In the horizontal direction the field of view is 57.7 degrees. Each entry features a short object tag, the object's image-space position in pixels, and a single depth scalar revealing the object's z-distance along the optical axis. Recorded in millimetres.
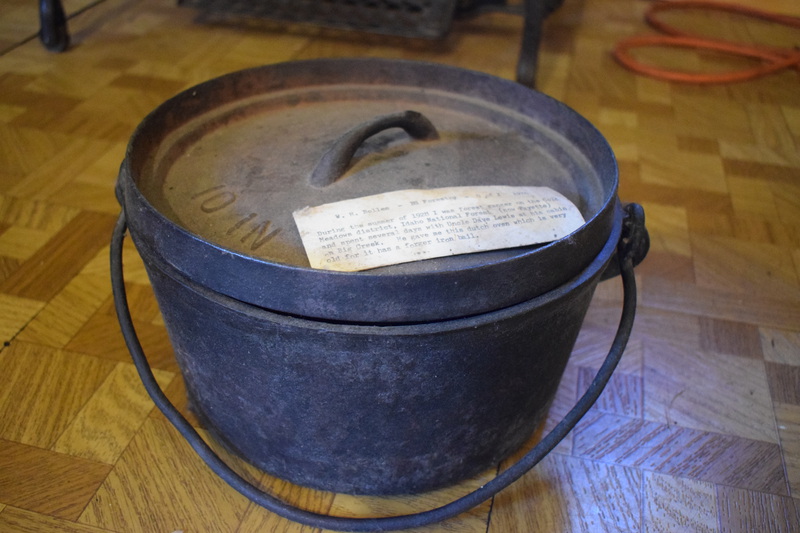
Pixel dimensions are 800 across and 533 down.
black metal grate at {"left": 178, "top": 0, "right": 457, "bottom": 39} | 1966
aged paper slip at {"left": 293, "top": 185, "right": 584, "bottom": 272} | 677
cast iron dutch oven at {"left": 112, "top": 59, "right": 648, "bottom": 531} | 646
